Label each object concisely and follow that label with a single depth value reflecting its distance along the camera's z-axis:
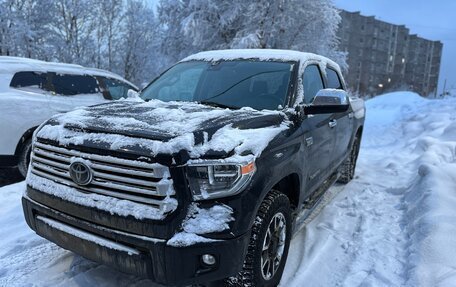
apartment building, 73.38
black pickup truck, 2.31
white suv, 5.48
